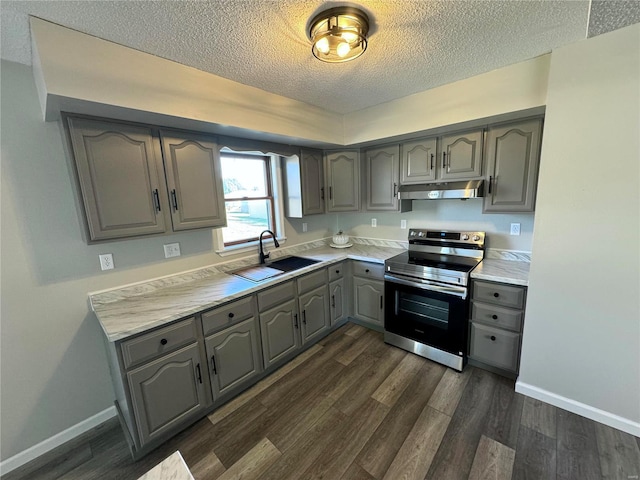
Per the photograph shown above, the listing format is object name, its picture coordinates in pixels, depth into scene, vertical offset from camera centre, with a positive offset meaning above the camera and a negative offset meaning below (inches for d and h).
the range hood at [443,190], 88.4 +1.7
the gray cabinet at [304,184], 112.3 +7.2
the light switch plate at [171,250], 84.0 -14.4
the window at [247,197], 101.7 +2.2
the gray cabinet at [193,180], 74.2 +7.0
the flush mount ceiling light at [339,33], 49.3 +31.8
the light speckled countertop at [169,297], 62.0 -26.2
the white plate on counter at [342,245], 131.0 -23.0
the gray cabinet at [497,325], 81.3 -41.9
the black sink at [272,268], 91.9 -25.5
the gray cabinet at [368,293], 111.7 -41.3
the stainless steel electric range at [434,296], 88.4 -35.6
